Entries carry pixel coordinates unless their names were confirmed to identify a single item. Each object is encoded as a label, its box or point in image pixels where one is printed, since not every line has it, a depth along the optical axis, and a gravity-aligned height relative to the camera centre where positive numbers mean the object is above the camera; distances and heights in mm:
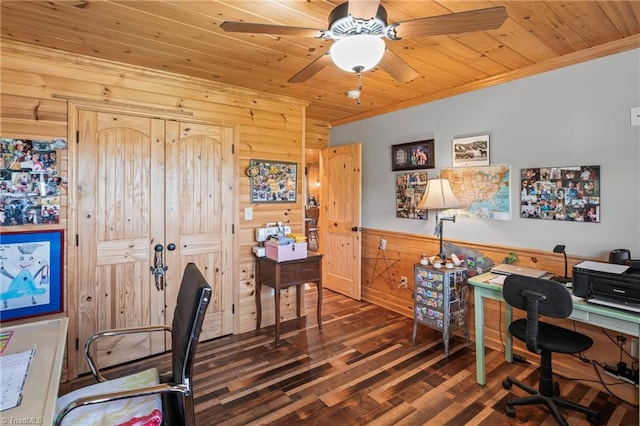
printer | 1868 -429
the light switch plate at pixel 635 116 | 2256 +651
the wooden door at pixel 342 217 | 4285 -65
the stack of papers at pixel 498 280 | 2434 -507
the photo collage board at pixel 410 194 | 3639 +212
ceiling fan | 1492 +887
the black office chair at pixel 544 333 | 1965 -784
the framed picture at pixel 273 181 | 3410 +337
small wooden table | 3119 -605
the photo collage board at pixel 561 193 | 2453 +146
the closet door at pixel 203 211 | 2967 +18
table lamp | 3113 +147
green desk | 1860 -627
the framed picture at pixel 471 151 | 3078 +586
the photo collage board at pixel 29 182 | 2297 +224
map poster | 2943 +208
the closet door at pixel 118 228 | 2580 -121
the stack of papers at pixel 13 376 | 1087 -595
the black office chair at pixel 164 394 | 1292 -785
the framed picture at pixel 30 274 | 2307 -430
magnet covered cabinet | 2971 -802
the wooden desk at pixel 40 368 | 1020 -595
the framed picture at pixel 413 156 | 3545 +632
